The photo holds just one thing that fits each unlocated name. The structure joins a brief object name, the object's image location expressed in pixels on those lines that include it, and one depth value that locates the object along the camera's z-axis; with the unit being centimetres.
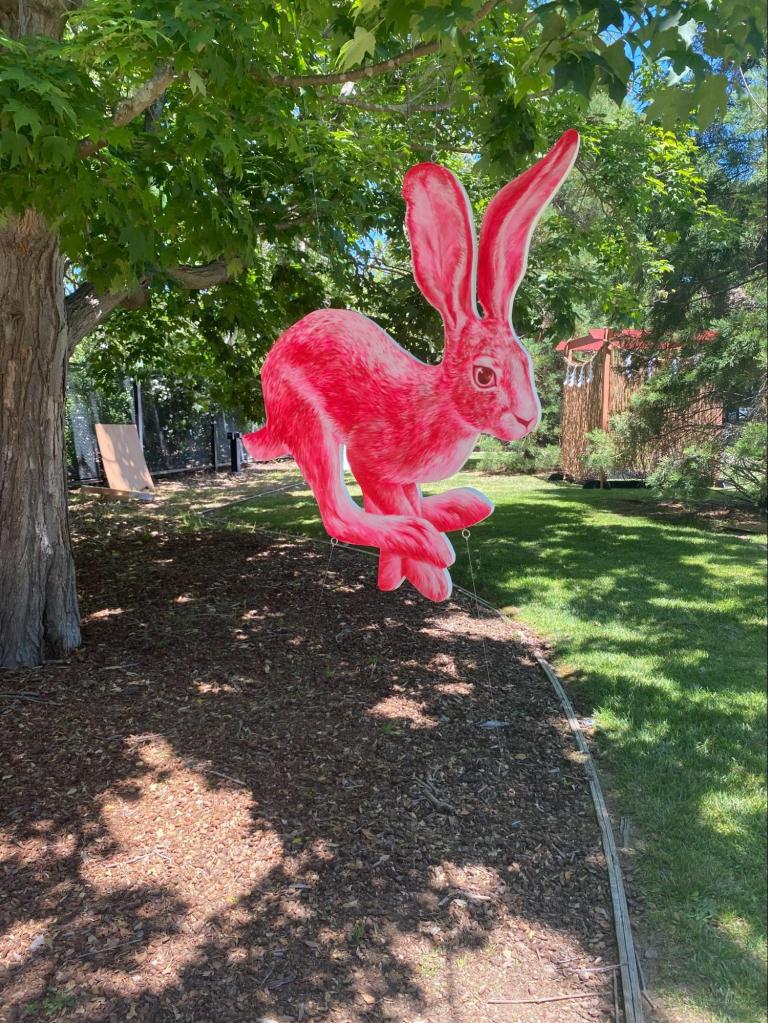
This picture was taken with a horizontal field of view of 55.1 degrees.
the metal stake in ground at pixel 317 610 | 589
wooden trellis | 1129
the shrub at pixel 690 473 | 1103
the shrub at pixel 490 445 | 1630
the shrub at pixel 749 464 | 989
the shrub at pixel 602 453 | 1234
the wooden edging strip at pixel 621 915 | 270
